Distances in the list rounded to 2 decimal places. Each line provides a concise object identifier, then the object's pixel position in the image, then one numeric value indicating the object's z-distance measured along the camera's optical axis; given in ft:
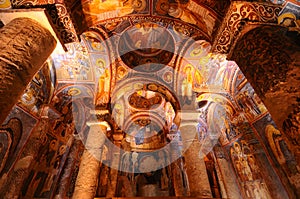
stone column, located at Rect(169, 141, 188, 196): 26.32
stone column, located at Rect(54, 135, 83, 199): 24.27
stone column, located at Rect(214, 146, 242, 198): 24.88
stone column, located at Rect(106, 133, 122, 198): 23.88
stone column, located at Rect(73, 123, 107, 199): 14.89
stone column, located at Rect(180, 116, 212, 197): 14.96
